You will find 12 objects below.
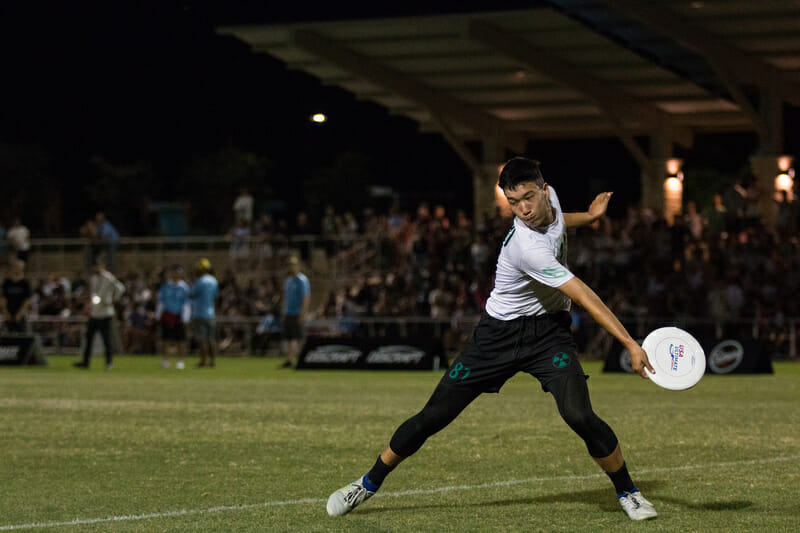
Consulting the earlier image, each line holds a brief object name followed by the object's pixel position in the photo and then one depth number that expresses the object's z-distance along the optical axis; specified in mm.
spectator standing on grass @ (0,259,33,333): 25328
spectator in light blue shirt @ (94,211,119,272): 34531
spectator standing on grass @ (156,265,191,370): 25594
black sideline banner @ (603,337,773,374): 21281
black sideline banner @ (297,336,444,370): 23438
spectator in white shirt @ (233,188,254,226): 35812
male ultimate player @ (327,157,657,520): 7031
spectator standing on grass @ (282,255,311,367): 24500
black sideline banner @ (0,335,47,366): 25734
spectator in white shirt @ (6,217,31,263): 33219
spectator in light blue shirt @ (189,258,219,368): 24500
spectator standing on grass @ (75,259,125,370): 22938
